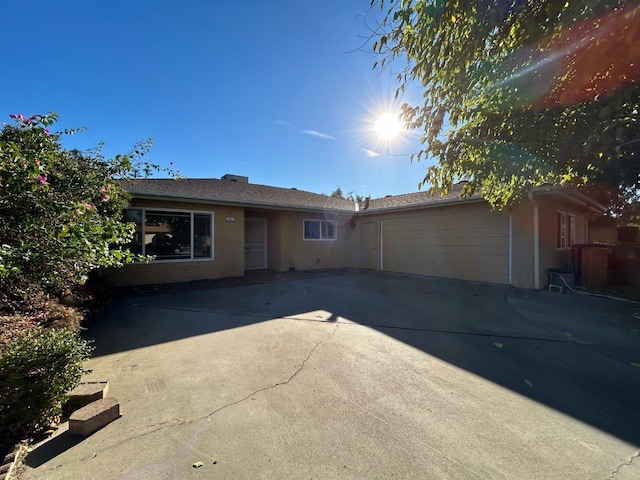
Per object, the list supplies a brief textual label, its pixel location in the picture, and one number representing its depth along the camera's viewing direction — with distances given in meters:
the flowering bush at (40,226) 2.35
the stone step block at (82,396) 2.52
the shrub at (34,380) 2.08
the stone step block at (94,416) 2.21
